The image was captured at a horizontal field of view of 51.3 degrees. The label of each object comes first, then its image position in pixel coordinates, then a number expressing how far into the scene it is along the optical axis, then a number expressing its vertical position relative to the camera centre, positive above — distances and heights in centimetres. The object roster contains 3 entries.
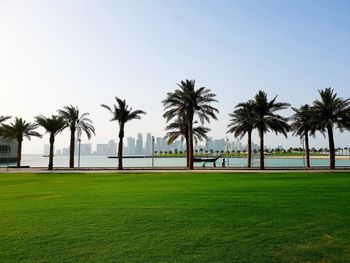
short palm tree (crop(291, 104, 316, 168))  4667 +548
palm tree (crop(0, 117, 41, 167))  5619 +503
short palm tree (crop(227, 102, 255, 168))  4528 +548
